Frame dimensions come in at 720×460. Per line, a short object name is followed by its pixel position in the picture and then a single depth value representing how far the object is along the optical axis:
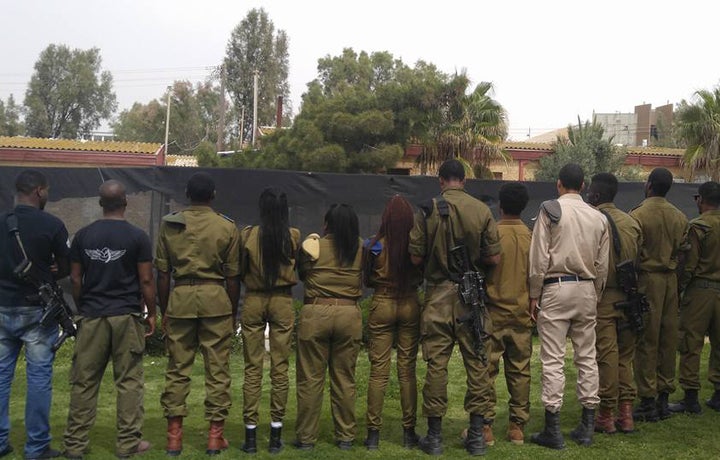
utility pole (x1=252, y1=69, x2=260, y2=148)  37.34
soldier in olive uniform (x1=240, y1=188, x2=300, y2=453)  5.14
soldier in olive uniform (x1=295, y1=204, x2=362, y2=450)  5.18
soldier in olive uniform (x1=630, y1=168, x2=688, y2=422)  6.02
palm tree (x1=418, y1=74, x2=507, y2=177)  20.52
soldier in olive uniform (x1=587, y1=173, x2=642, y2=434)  5.64
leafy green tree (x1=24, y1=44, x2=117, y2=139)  54.31
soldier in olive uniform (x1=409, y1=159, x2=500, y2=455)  5.13
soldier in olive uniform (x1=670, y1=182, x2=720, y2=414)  6.30
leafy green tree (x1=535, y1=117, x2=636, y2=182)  21.81
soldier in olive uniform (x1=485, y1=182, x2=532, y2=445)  5.34
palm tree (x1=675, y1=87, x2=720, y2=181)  19.41
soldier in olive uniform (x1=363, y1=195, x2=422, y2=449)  5.27
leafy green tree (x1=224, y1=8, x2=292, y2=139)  48.97
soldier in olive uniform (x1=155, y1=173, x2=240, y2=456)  5.00
